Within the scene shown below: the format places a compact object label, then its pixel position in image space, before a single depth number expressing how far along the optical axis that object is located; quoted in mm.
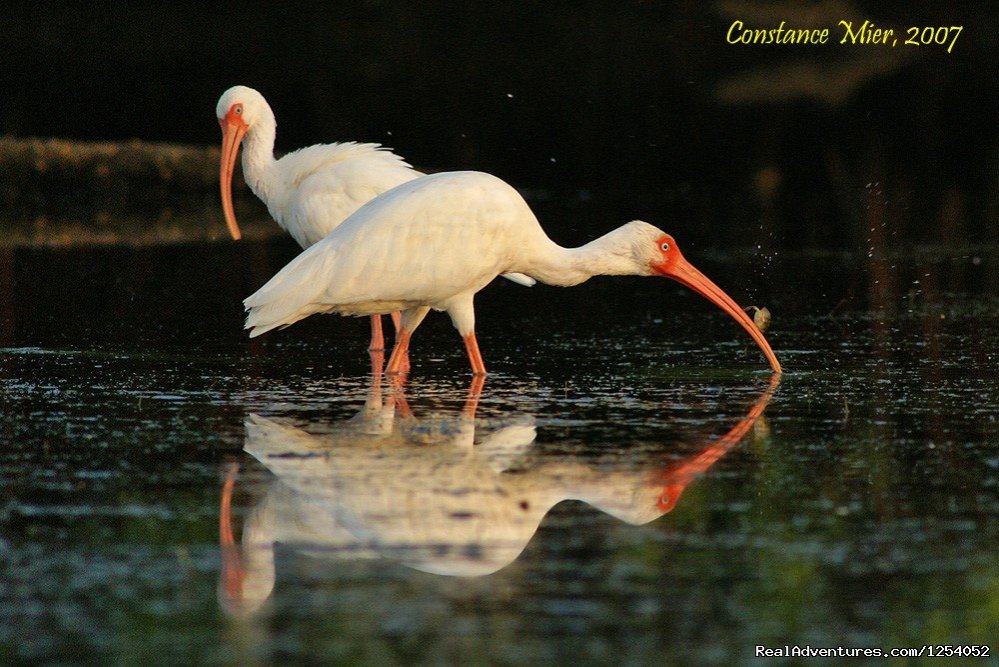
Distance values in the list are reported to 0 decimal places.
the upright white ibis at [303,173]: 23281
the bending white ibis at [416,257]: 19250
